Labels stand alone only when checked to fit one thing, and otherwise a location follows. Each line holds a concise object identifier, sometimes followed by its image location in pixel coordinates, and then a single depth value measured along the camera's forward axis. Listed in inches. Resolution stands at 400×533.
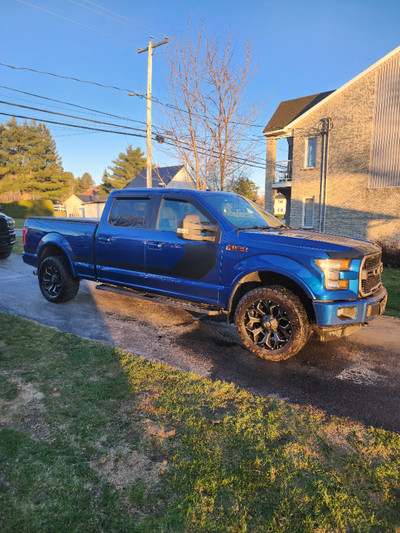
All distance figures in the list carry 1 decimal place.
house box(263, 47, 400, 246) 636.1
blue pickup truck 147.6
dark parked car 450.3
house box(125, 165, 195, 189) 1430.5
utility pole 654.3
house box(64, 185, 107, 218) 2245.6
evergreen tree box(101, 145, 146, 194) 3021.7
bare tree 457.4
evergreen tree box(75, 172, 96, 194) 4350.6
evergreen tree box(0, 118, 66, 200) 2239.2
